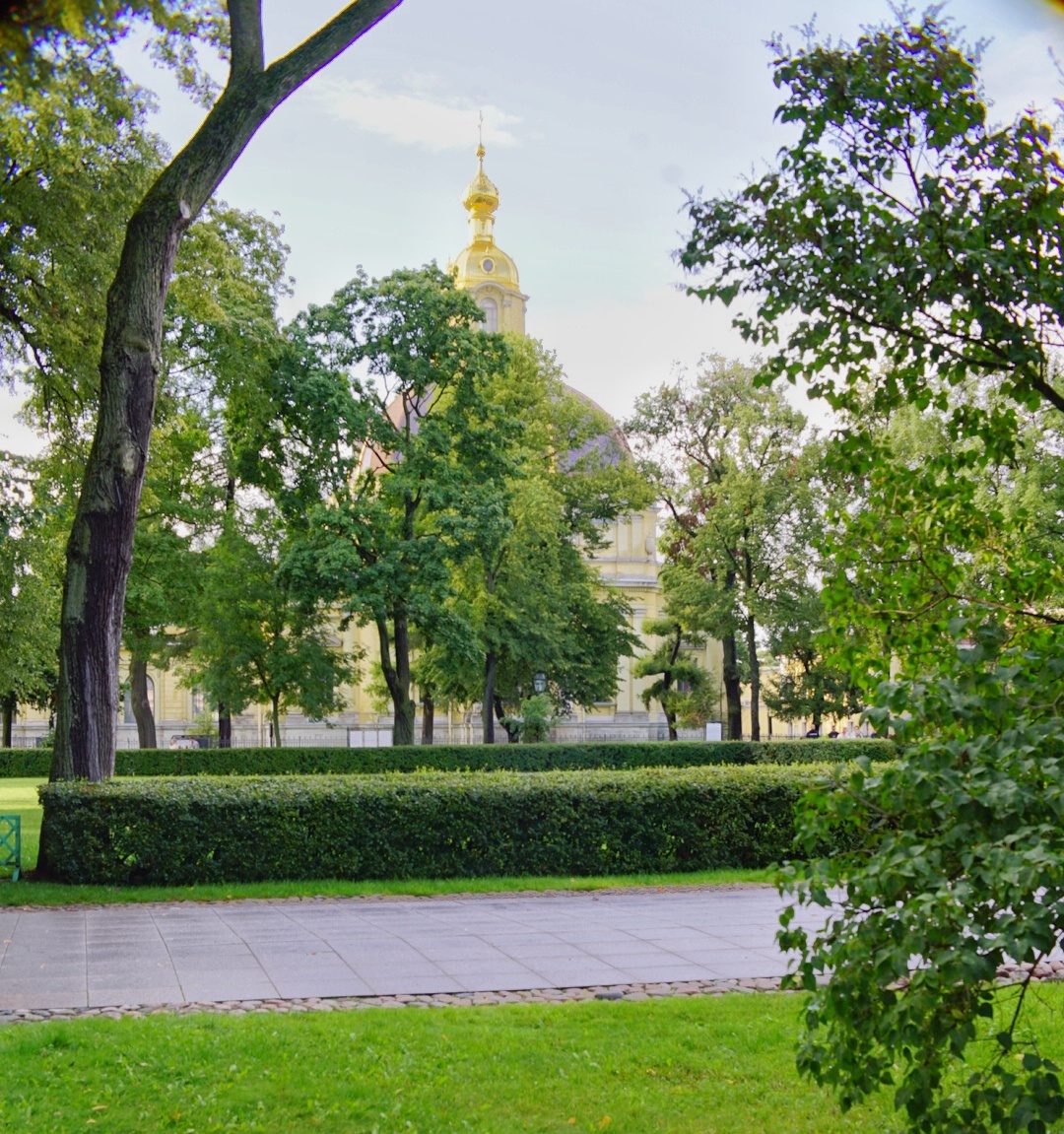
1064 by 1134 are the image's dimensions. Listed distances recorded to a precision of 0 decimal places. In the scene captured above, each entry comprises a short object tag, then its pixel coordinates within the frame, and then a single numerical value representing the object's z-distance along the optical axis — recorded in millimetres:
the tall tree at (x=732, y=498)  37156
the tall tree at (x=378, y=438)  28906
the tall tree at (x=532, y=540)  30594
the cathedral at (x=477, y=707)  57875
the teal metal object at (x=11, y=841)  12992
